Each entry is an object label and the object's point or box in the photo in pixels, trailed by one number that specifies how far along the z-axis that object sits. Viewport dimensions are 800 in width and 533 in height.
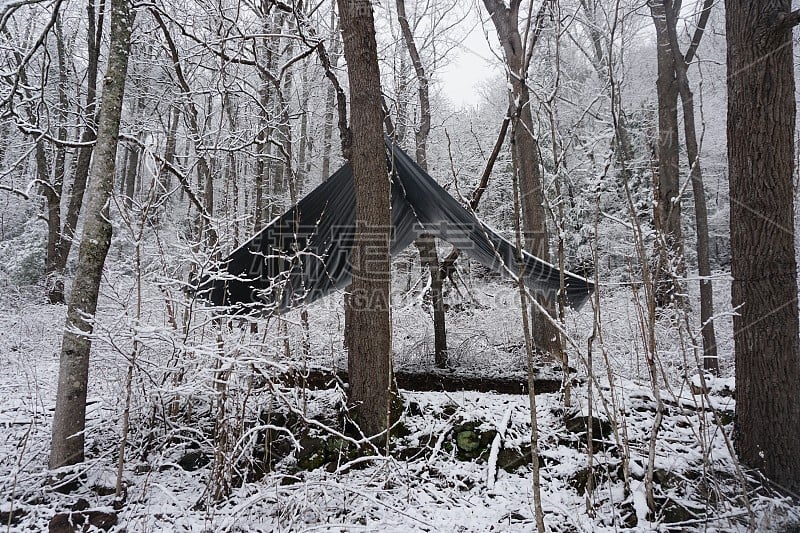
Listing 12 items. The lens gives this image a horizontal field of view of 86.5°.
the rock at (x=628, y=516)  1.97
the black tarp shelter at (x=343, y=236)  3.72
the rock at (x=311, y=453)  2.54
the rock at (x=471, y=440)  2.61
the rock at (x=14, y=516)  1.95
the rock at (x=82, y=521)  1.93
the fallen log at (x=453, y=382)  4.07
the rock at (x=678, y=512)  1.96
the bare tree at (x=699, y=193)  4.73
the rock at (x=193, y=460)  2.55
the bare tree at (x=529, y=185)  4.66
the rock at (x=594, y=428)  2.48
